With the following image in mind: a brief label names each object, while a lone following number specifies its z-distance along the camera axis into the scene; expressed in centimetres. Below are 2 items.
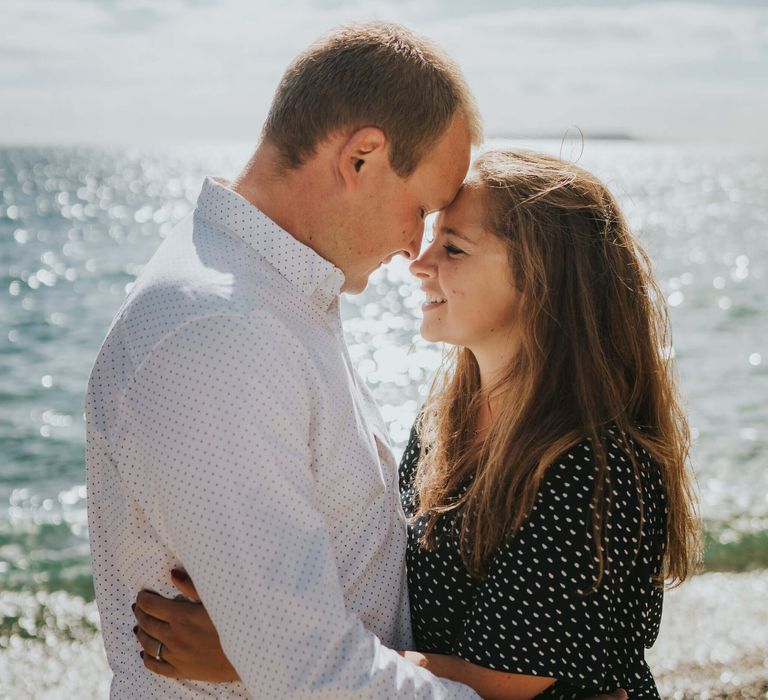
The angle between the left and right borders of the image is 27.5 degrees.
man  115
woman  131
